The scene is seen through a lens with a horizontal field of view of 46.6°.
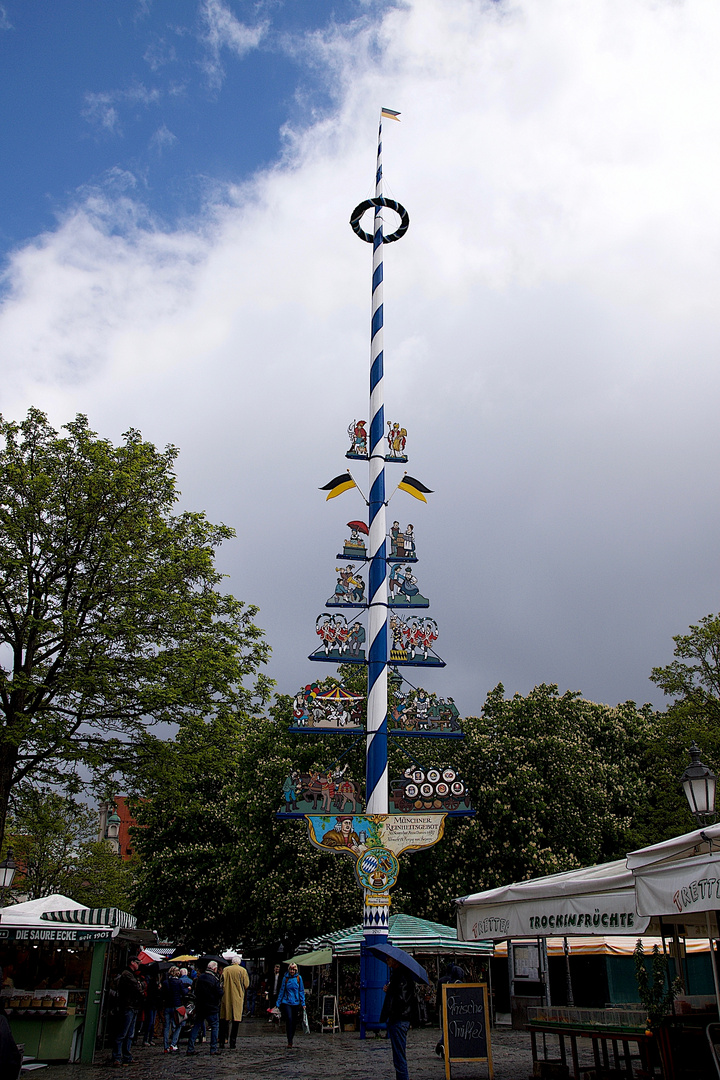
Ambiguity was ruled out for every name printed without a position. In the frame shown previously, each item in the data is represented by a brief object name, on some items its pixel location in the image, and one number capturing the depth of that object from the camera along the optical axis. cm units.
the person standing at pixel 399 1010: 905
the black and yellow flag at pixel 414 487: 2170
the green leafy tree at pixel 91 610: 1585
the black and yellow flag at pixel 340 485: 2141
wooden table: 853
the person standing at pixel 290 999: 1573
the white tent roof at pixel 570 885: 916
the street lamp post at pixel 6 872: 1756
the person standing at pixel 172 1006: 1575
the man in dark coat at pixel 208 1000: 1498
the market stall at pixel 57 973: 1270
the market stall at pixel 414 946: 1867
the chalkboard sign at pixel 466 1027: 1043
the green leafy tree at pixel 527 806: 2622
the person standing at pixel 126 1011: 1288
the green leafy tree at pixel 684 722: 2289
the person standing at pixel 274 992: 2567
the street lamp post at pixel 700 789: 920
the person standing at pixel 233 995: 1566
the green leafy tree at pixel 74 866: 3678
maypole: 1767
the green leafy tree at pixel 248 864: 2667
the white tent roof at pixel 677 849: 721
